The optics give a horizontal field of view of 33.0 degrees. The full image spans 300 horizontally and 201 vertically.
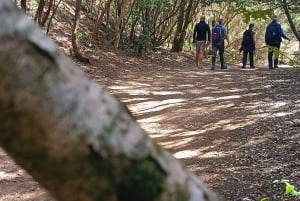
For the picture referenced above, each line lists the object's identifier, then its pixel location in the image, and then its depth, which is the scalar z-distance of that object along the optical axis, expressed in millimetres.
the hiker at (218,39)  18656
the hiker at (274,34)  18250
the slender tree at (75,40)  15230
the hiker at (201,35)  18375
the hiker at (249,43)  19984
